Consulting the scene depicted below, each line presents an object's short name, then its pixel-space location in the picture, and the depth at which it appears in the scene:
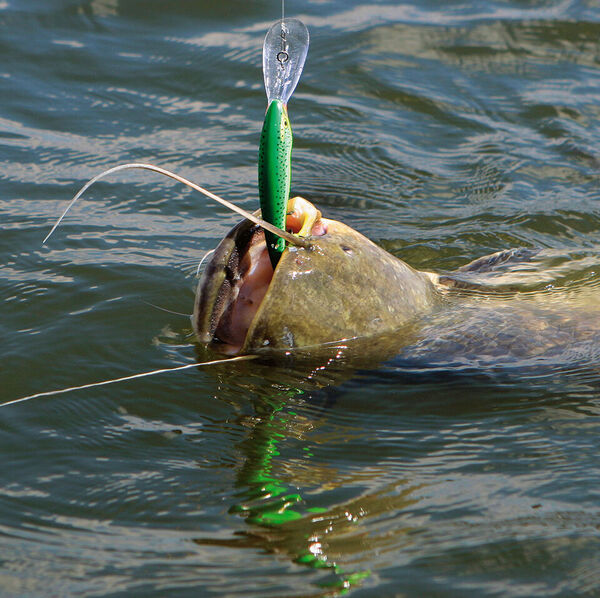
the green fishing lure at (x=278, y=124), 5.54
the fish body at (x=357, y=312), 5.76
